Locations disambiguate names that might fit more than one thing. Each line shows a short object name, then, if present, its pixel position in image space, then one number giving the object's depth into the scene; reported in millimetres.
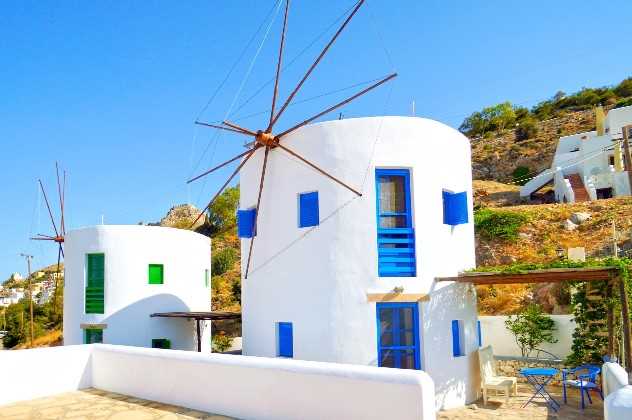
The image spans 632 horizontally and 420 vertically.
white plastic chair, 11750
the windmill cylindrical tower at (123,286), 19203
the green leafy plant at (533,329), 18219
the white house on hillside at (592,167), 38094
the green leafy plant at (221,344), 24717
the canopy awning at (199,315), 17953
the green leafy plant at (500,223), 32844
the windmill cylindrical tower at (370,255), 11055
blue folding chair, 11164
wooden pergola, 9969
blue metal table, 11487
